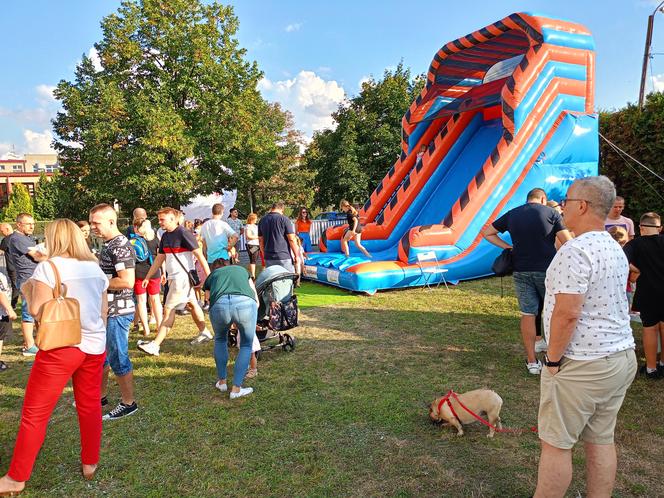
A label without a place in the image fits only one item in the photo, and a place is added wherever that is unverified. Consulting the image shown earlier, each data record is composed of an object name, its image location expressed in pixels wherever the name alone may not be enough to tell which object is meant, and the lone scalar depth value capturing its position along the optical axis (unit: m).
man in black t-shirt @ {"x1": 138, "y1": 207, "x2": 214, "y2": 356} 5.02
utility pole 14.57
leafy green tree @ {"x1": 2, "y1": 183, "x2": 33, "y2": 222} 36.47
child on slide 9.49
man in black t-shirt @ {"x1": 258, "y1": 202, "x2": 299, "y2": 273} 6.51
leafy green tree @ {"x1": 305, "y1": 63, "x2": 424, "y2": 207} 19.59
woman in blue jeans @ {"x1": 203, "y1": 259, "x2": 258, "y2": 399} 3.95
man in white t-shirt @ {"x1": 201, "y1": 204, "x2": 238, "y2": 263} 6.74
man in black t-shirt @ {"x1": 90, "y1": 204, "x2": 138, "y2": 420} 3.60
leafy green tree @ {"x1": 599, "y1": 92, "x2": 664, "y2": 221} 10.59
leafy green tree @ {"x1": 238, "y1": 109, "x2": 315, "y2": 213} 28.19
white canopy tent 17.30
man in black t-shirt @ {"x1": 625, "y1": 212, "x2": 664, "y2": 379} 4.11
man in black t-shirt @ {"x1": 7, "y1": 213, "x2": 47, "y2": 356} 5.61
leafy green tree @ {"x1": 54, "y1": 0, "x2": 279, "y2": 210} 17.03
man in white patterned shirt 2.07
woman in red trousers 2.68
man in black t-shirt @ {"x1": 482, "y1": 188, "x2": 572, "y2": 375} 4.23
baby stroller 5.00
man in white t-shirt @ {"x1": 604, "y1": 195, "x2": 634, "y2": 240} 5.95
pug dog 3.29
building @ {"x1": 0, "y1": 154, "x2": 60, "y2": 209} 45.91
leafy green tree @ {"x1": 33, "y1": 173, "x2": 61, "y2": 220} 38.81
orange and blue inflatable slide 8.17
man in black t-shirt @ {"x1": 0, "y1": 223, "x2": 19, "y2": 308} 5.95
